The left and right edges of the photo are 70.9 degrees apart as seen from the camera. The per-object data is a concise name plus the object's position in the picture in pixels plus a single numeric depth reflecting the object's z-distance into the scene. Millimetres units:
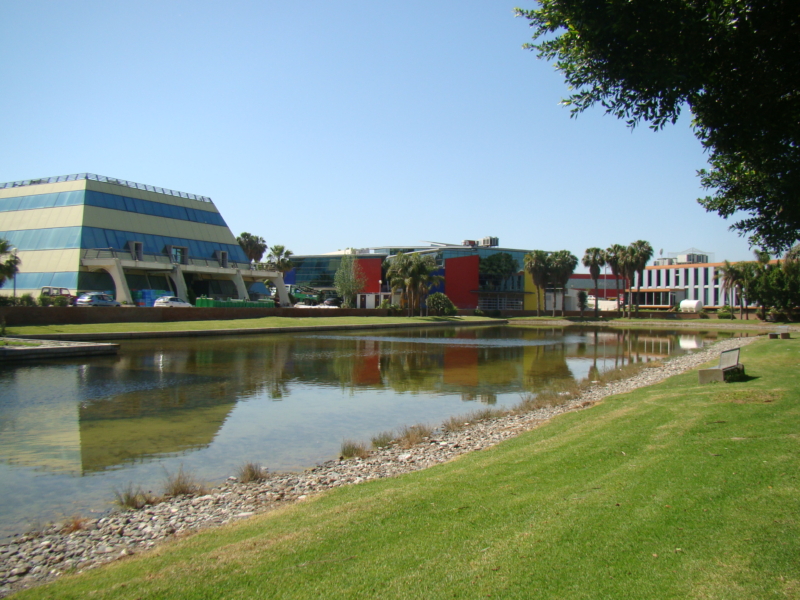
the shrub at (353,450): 12727
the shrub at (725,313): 81962
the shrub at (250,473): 10969
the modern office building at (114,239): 55219
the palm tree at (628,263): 84312
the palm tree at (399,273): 80125
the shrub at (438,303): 85125
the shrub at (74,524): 8562
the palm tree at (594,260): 89188
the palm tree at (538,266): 91375
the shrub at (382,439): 13734
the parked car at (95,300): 47731
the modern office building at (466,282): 98938
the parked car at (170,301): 54856
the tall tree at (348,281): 85812
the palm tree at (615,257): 86562
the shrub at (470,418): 15630
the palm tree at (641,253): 84125
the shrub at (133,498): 9655
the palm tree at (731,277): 78438
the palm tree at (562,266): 92000
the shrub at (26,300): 42656
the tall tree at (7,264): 38750
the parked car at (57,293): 46781
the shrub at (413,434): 13595
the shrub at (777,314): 72438
